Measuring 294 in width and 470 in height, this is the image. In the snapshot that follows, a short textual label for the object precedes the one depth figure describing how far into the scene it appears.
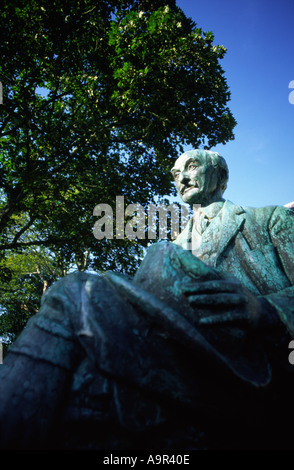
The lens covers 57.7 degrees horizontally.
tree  6.10
